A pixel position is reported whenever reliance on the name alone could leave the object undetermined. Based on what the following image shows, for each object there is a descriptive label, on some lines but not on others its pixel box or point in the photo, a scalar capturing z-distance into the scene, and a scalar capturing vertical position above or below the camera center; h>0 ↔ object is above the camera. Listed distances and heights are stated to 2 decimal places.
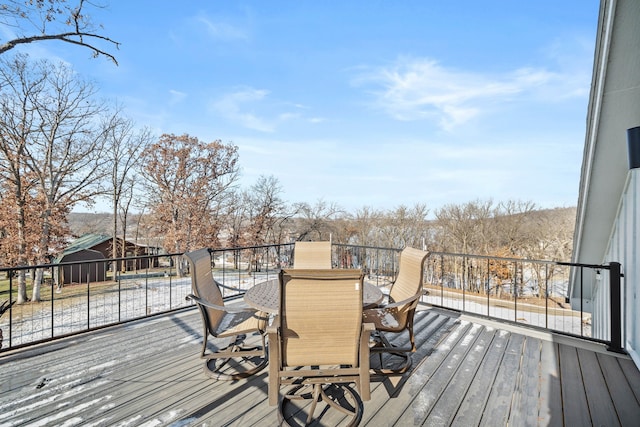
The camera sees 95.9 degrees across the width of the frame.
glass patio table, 2.32 -0.74
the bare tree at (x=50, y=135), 10.96 +3.38
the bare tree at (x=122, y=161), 15.27 +3.10
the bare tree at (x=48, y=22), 4.50 +3.16
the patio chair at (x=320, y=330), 1.66 -0.67
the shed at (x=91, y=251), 14.48 -1.96
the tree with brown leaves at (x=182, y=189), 15.29 +1.48
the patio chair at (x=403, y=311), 2.44 -0.86
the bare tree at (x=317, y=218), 17.70 -0.17
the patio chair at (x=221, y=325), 2.30 -0.94
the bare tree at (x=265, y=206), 18.06 +0.63
